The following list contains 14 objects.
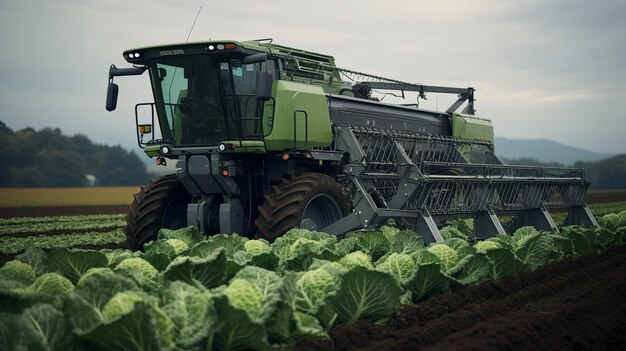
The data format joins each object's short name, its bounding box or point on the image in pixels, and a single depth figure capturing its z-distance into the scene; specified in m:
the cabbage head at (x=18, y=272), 5.18
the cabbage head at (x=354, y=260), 6.11
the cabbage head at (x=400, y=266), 6.06
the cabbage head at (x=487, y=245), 7.56
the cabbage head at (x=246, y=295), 4.29
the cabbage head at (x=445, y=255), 6.55
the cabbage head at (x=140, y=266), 5.52
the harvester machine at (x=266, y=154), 9.83
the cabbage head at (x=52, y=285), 4.79
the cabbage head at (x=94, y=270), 5.05
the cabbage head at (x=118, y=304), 3.93
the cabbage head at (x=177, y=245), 6.90
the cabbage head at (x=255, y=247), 6.88
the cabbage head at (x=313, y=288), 4.94
